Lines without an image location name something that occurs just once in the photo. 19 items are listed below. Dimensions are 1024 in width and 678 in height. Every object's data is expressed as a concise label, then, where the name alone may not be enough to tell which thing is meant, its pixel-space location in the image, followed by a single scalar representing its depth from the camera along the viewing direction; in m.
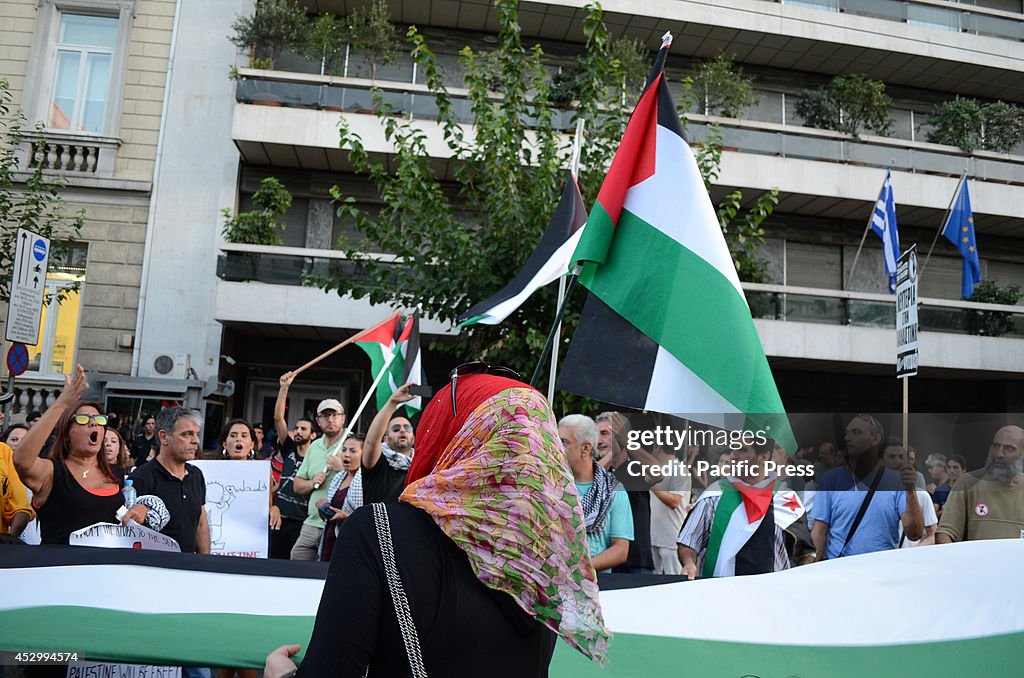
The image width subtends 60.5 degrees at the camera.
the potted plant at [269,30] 16.55
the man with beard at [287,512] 7.84
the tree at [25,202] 13.59
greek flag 14.57
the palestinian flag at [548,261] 5.36
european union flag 16.80
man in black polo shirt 5.12
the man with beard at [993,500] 4.41
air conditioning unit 16.08
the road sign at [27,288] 7.55
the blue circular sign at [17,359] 7.85
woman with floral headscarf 1.55
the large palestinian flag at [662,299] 3.71
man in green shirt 7.34
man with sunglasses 5.85
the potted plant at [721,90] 18.19
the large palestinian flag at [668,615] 3.42
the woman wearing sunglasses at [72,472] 4.50
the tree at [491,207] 10.16
